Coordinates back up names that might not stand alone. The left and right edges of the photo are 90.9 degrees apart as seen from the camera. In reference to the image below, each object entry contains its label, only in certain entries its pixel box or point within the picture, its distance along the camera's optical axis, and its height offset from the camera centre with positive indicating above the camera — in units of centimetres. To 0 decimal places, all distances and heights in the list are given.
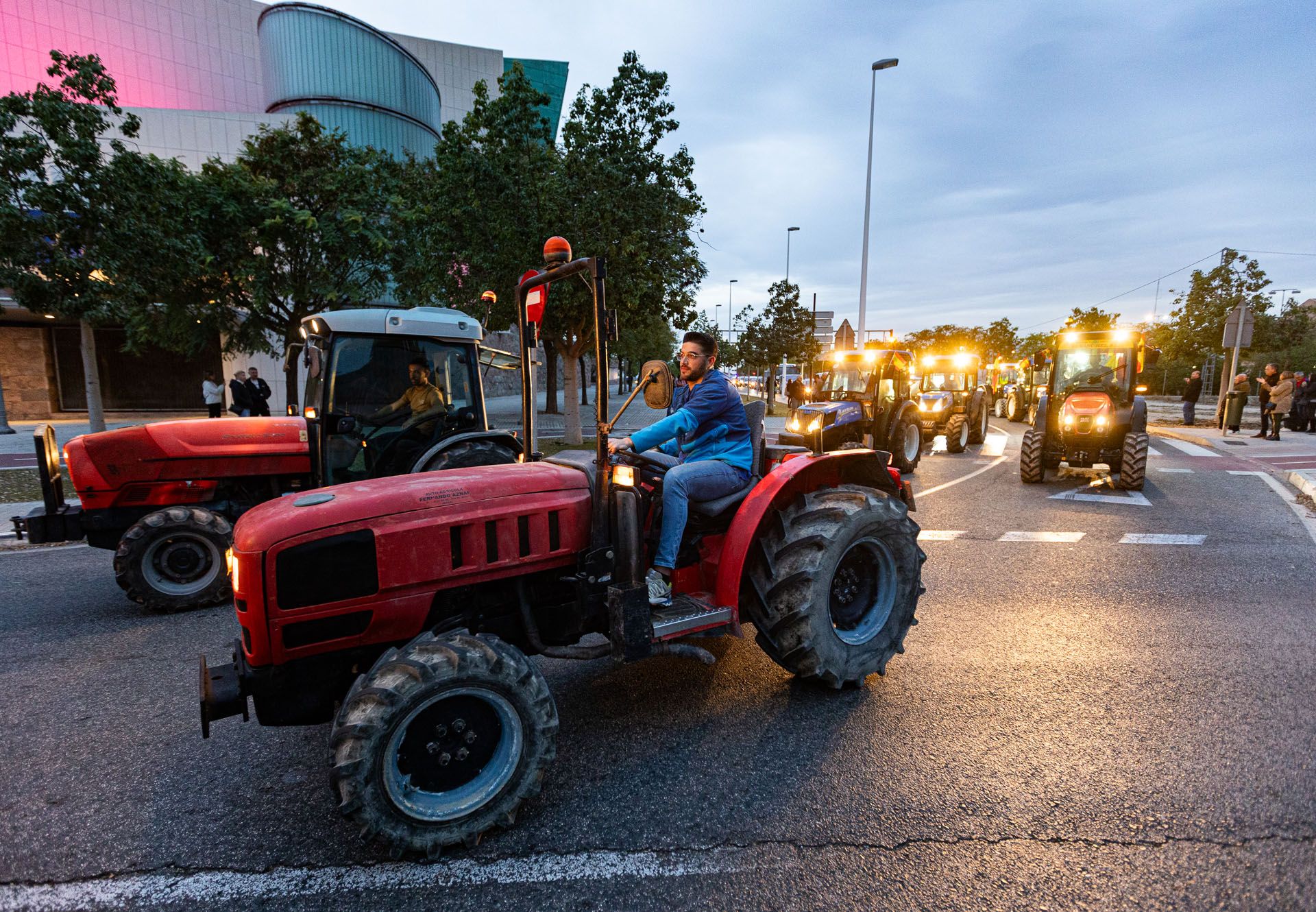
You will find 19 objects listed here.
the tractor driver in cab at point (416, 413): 513 -34
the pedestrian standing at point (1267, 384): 1630 -18
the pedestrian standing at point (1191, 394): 1980 -56
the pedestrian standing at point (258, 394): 1459 -53
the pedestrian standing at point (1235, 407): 1716 -80
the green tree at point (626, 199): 1227 +341
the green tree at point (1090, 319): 5531 +497
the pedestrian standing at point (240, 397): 1430 -59
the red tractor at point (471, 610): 229 -100
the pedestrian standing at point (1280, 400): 1552 -56
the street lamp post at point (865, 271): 2038 +327
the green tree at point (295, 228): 1190 +263
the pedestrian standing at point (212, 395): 1534 -60
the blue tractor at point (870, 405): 1116 -56
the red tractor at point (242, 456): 482 -66
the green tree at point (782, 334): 3081 +189
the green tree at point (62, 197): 858 +232
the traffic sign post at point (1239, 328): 1686 +124
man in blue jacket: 317 -37
